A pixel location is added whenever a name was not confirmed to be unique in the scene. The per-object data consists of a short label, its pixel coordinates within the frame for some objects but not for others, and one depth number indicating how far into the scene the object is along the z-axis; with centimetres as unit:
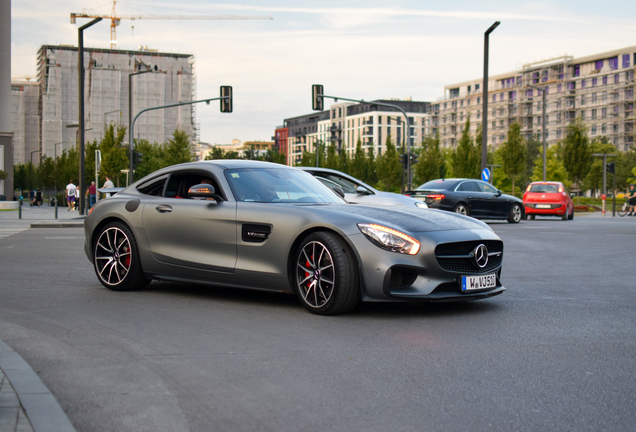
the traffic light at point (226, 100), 3159
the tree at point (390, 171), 7319
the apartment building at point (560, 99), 12319
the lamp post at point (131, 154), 3291
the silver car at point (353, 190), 1476
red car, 2877
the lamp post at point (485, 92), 2862
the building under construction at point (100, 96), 10425
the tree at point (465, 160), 5828
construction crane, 14112
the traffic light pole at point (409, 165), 3669
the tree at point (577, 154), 5206
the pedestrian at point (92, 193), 3522
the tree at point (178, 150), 6456
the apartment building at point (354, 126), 15125
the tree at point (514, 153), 5394
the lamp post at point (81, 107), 2673
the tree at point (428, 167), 6750
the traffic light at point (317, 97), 3222
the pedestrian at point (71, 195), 3825
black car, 2253
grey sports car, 593
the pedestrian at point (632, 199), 3488
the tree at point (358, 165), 8762
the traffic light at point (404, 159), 3794
